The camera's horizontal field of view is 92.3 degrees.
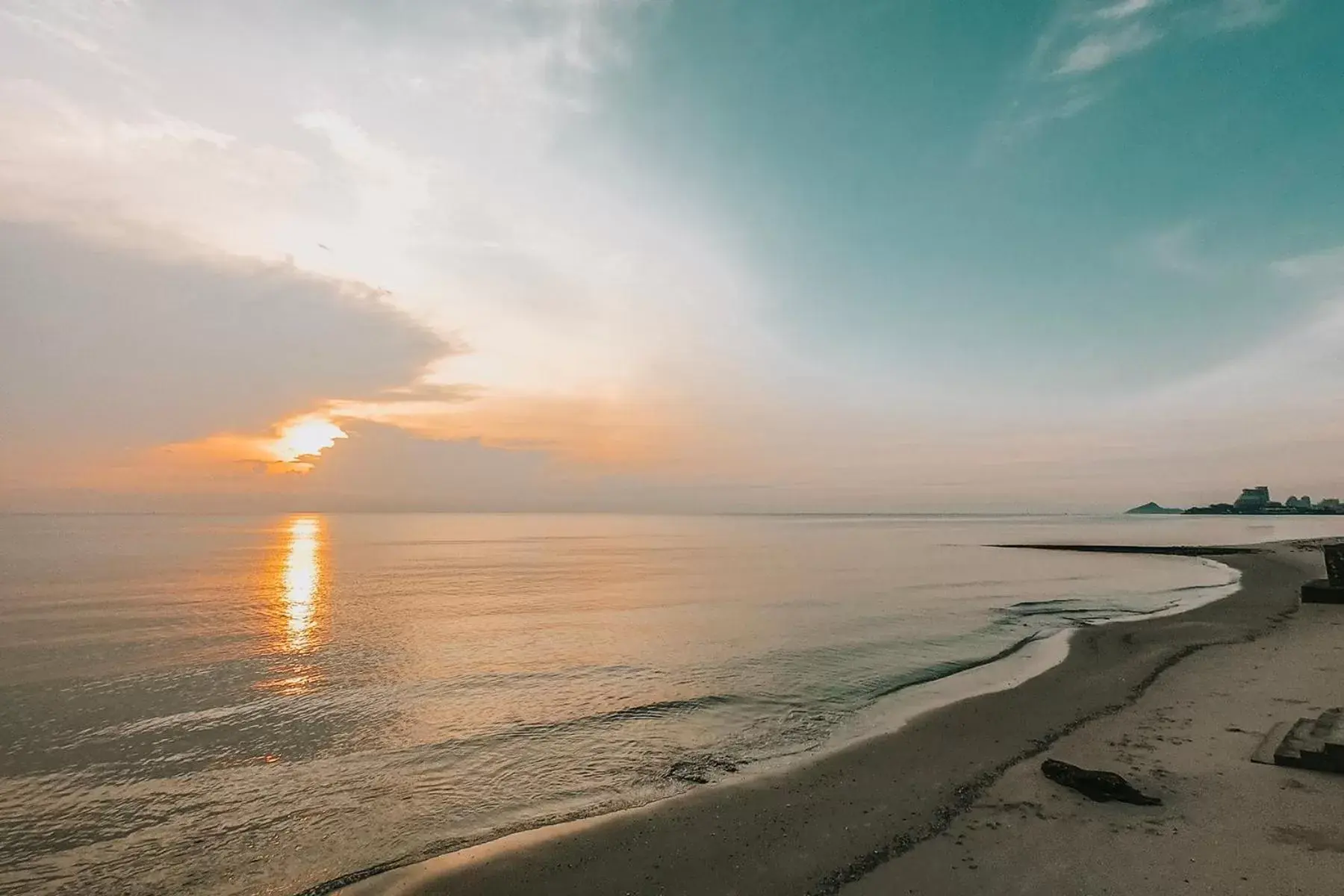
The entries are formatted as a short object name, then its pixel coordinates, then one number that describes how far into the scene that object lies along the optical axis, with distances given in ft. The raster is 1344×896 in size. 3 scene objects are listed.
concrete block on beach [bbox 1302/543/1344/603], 117.19
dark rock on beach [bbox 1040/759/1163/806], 36.37
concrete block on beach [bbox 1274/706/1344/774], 38.17
